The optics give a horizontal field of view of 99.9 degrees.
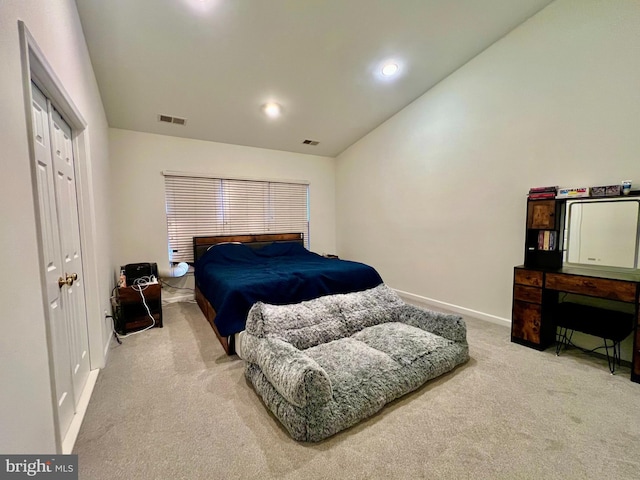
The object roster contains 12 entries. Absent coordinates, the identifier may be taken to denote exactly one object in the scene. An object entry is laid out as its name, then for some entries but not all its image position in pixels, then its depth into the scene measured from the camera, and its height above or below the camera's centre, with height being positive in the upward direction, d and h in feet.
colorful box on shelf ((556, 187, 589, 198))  7.96 +0.80
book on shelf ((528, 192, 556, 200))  8.21 +0.73
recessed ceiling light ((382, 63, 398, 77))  10.20 +5.84
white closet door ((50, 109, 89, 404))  5.70 -0.55
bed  7.92 -1.94
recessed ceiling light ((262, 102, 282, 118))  11.71 +5.00
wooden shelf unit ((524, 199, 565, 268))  8.26 -0.39
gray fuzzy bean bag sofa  5.03 -3.25
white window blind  13.58 +0.77
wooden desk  6.64 -2.04
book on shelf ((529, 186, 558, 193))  8.22 +0.92
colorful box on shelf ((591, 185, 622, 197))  7.39 +0.78
